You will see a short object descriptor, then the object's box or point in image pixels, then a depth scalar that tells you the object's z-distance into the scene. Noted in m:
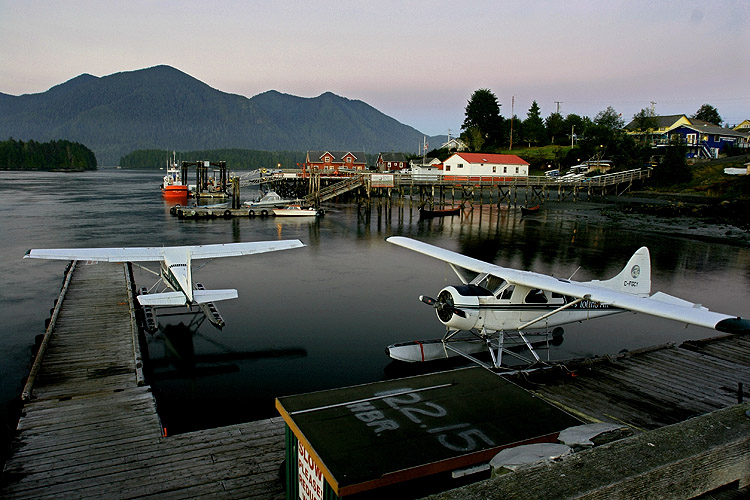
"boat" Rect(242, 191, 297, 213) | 50.53
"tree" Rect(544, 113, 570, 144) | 95.00
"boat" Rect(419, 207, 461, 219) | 48.23
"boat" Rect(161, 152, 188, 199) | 68.56
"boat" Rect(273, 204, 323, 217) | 47.97
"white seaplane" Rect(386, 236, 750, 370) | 10.40
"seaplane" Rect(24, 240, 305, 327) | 14.00
